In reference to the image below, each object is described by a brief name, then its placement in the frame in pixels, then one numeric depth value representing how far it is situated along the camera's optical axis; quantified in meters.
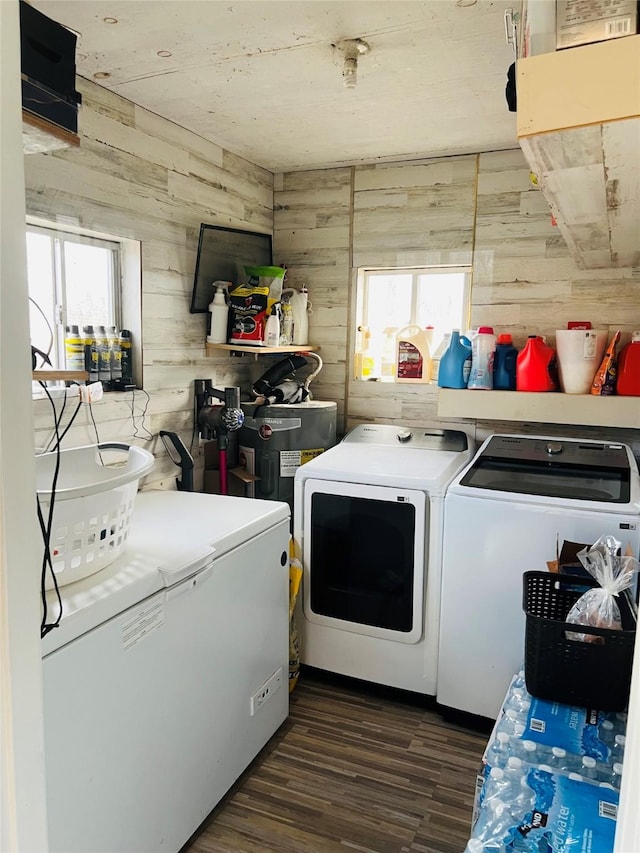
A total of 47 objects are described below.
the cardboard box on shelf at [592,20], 0.93
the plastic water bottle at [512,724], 1.43
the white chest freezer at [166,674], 1.35
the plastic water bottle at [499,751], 1.34
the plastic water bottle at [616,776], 1.26
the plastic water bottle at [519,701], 1.53
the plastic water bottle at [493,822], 1.11
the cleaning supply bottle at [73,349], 2.24
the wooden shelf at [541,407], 2.55
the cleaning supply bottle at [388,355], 3.28
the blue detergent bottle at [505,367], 2.82
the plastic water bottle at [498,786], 1.23
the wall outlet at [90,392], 1.62
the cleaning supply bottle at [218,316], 2.86
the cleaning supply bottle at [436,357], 3.14
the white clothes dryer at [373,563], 2.41
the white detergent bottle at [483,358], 2.80
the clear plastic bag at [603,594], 1.54
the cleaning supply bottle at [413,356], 3.15
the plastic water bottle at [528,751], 1.33
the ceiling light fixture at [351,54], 1.85
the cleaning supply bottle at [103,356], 2.31
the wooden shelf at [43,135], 1.31
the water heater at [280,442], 2.97
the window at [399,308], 3.14
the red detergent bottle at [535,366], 2.72
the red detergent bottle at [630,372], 2.55
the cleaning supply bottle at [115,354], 2.36
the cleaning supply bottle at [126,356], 2.45
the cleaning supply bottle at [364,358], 3.30
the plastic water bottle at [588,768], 1.27
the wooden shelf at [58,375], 1.34
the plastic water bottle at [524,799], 1.17
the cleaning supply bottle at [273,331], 2.99
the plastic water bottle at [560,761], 1.30
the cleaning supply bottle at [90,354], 2.27
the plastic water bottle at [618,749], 1.32
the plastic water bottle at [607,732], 1.38
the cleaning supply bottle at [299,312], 3.28
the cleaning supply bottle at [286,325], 3.14
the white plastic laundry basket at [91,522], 1.40
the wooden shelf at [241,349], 2.87
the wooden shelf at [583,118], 0.92
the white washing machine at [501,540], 2.11
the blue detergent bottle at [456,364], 2.84
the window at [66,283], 2.18
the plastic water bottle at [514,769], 1.27
